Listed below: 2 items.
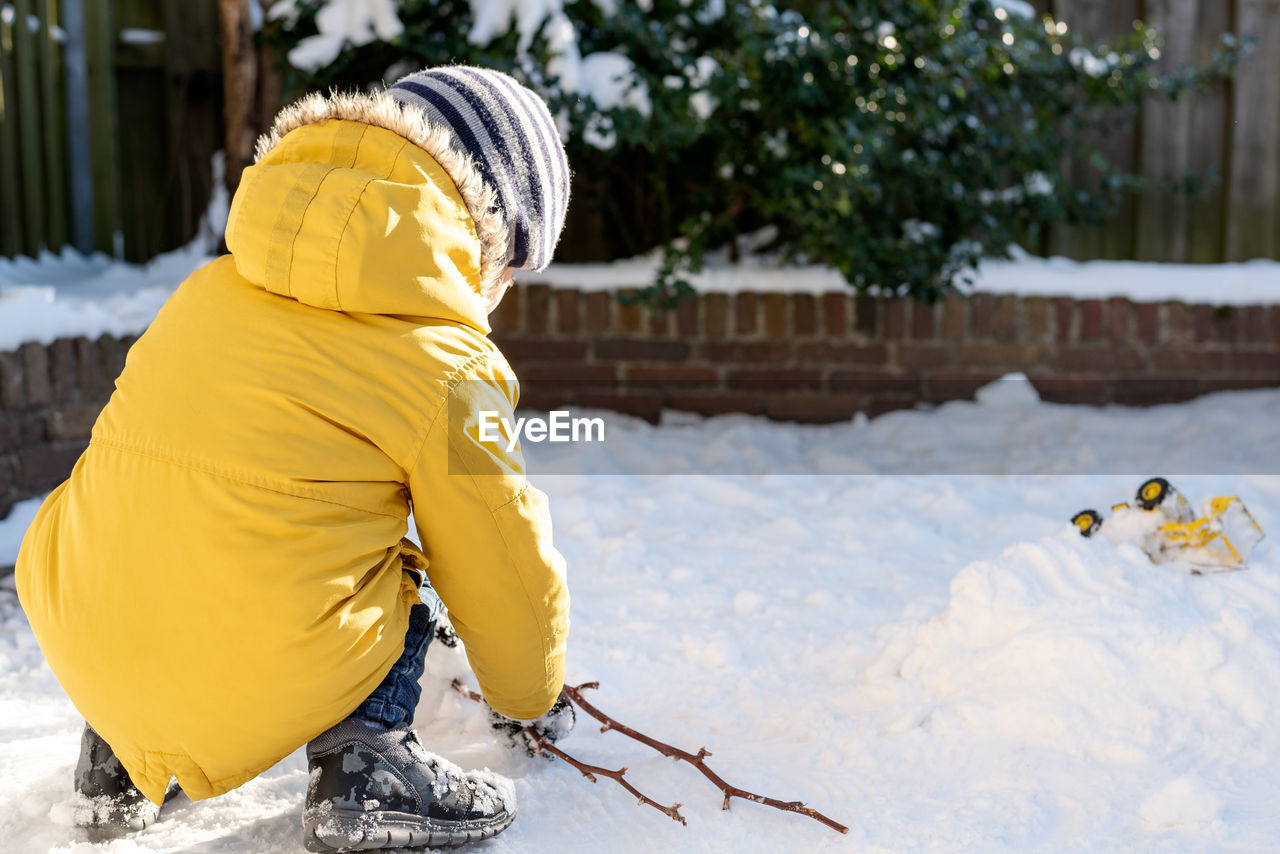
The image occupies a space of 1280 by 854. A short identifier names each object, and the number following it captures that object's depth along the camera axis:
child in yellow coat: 1.32
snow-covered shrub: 3.43
